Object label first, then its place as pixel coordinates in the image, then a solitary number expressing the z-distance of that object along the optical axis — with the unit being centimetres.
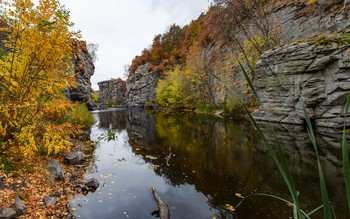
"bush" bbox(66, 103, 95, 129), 1656
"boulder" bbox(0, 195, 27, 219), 434
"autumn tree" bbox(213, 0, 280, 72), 2325
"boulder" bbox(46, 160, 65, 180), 727
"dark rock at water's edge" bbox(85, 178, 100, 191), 736
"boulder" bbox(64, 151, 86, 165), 970
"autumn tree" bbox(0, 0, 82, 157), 597
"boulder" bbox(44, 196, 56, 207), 561
